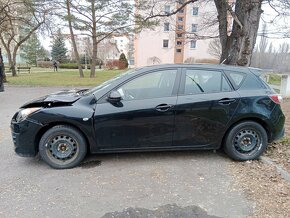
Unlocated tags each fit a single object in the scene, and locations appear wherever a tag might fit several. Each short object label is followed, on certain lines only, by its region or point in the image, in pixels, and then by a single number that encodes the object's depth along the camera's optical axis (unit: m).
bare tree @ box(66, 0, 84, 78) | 19.20
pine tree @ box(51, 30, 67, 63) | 54.12
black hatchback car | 3.94
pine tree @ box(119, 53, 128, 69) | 39.94
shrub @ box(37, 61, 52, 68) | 51.02
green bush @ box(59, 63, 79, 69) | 45.94
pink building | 46.22
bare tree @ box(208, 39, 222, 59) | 29.28
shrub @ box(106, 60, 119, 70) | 40.92
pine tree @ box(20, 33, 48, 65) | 52.89
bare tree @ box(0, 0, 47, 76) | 15.68
